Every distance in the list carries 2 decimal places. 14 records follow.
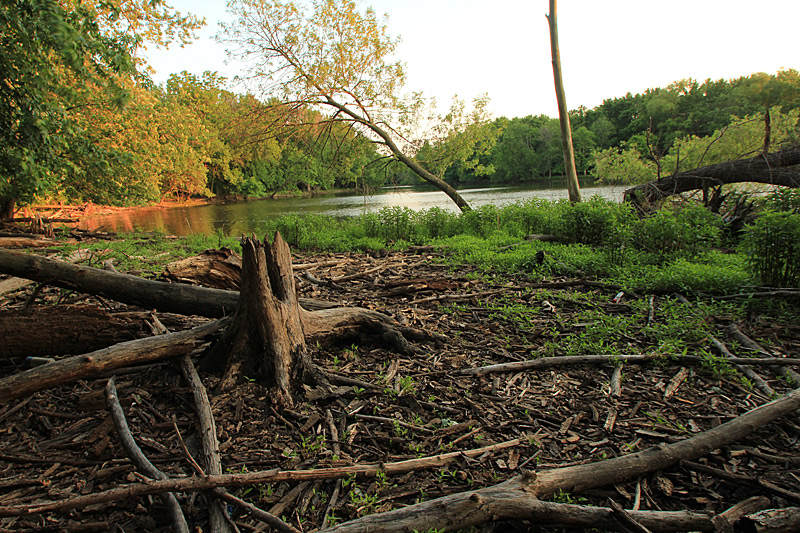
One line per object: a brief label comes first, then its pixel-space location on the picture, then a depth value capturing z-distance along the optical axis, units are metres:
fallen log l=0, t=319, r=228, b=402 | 2.66
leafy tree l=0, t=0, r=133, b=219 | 4.82
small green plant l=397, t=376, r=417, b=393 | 3.31
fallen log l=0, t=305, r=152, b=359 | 3.37
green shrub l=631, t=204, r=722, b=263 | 7.09
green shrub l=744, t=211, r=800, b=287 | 4.89
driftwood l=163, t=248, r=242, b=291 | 4.93
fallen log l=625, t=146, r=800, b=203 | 9.56
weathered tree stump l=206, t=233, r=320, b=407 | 3.28
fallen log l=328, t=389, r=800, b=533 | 1.90
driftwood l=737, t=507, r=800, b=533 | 1.86
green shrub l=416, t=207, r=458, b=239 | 12.09
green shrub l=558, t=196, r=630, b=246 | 8.54
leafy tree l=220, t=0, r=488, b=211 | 15.27
